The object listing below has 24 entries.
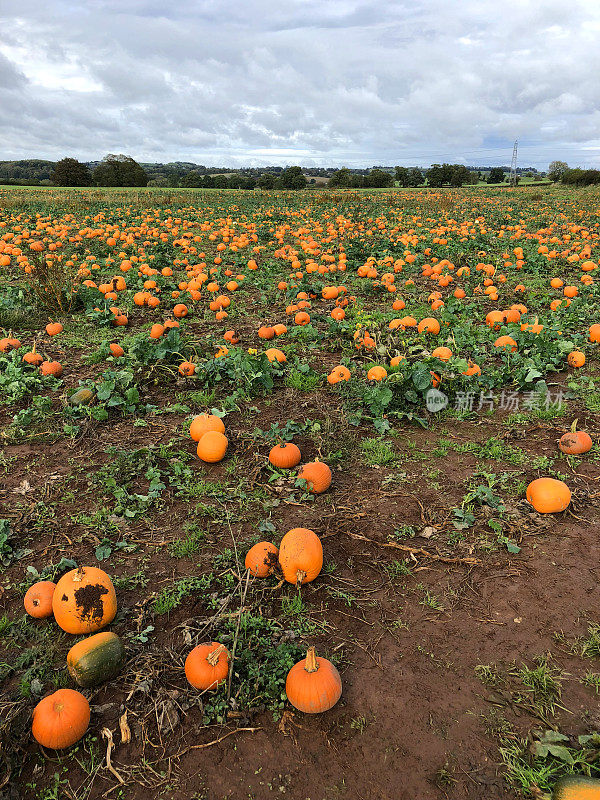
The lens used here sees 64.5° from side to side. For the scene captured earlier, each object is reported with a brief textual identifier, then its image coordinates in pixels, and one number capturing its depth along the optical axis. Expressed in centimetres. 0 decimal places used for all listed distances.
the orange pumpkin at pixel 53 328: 843
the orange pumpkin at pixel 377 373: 635
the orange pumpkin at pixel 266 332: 817
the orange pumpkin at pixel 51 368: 687
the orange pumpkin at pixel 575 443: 512
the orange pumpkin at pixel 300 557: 363
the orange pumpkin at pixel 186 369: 680
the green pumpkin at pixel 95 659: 298
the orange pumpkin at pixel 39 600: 342
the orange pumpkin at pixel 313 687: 281
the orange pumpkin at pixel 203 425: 541
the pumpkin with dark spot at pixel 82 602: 327
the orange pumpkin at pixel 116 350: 732
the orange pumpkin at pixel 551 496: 438
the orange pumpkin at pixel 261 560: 376
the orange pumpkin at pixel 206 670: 297
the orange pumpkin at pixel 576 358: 693
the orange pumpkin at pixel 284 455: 507
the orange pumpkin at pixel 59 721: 265
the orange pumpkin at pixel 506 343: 710
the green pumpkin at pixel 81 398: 607
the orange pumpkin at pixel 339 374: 652
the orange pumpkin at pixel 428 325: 790
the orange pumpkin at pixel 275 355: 711
